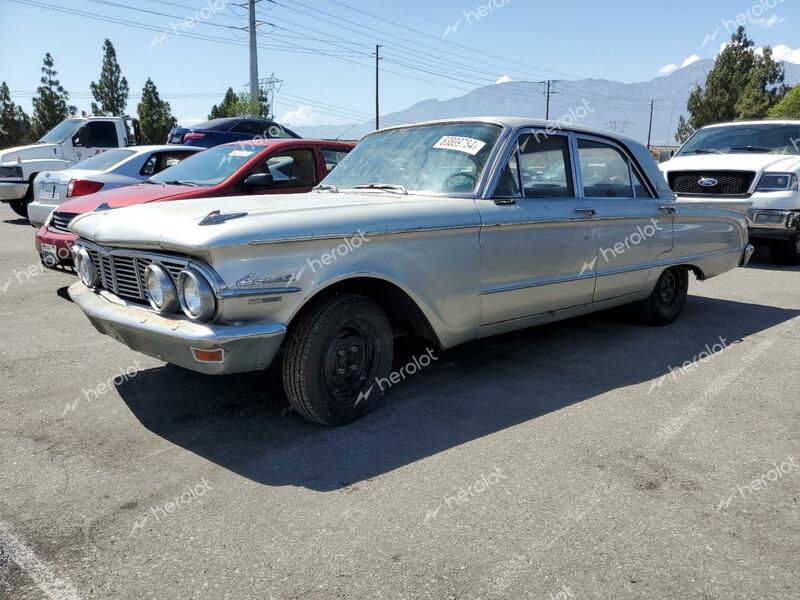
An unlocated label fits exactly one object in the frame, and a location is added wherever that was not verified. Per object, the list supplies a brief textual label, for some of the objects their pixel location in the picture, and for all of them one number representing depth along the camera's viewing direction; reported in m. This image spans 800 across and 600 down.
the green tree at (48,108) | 53.94
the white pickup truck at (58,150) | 12.09
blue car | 13.75
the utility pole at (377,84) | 49.13
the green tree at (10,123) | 47.22
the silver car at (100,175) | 7.95
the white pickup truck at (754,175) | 8.41
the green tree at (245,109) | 32.28
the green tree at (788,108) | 35.09
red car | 5.97
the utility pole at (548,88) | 61.28
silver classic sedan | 2.93
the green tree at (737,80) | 41.31
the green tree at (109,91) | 61.81
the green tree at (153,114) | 57.09
